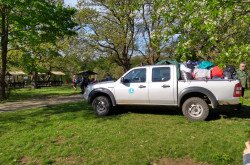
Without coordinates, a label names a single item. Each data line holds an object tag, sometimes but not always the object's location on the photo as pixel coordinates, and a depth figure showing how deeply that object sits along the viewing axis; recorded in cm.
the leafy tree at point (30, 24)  1052
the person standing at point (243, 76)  684
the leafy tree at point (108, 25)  1855
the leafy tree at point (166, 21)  597
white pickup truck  583
